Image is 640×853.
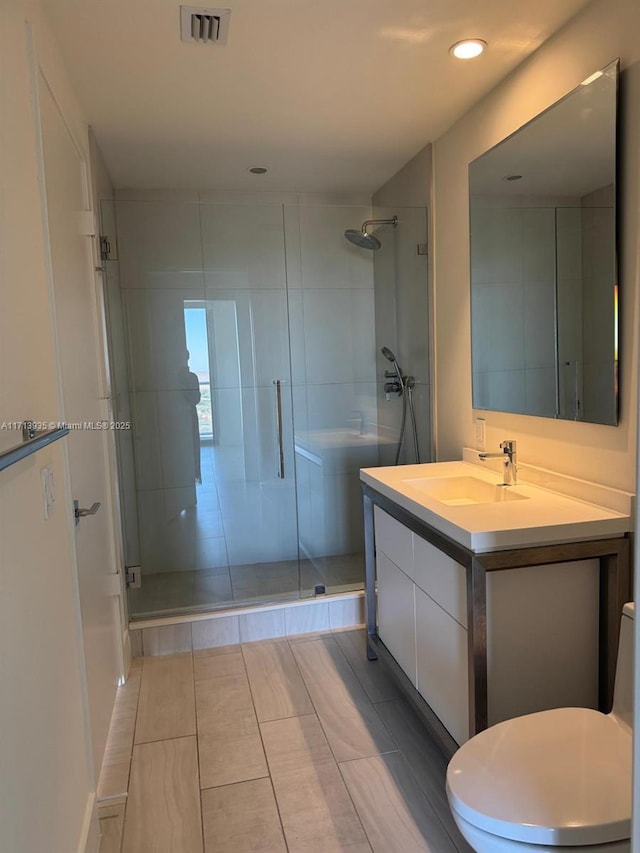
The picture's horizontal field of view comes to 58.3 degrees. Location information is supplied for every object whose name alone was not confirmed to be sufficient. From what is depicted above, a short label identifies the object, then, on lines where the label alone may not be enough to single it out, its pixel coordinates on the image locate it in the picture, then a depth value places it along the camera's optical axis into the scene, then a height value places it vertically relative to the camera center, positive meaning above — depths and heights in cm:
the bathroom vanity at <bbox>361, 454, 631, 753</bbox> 162 -73
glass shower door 318 -21
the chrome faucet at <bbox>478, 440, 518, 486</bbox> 216 -40
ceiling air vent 168 +103
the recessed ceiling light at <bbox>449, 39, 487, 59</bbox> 190 +104
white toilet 113 -91
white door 172 -7
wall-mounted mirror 174 +32
